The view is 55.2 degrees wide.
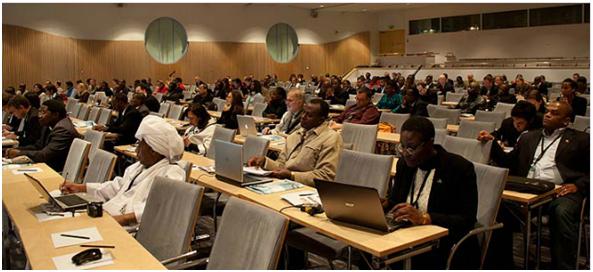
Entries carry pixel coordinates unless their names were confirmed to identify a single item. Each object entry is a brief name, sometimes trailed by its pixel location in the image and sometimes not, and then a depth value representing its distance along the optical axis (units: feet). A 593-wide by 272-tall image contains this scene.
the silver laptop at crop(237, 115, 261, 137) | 21.70
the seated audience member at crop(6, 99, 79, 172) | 17.37
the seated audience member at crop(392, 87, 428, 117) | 27.76
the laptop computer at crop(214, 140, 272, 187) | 12.53
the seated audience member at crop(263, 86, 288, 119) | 28.99
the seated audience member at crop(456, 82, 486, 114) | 31.99
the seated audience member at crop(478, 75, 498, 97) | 40.78
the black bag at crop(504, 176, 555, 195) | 12.01
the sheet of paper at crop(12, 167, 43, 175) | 14.35
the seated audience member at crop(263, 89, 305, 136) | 20.45
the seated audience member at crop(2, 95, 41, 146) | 20.39
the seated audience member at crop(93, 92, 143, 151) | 23.62
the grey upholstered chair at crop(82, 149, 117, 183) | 13.16
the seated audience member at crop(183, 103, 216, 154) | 19.27
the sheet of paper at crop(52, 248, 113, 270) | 7.43
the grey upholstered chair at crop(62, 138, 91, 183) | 14.96
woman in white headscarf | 10.78
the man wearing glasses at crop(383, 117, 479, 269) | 9.89
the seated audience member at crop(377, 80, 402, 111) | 33.32
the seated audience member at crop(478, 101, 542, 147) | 16.03
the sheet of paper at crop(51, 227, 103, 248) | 8.39
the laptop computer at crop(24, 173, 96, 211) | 10.14
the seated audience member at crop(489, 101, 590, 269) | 12.37
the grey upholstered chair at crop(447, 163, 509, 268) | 10.50
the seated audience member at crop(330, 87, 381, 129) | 24.84
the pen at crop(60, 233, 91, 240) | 8.65
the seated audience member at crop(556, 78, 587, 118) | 27.71
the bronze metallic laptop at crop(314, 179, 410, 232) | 8.66
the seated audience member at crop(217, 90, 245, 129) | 24.30
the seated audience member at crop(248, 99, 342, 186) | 14.10
